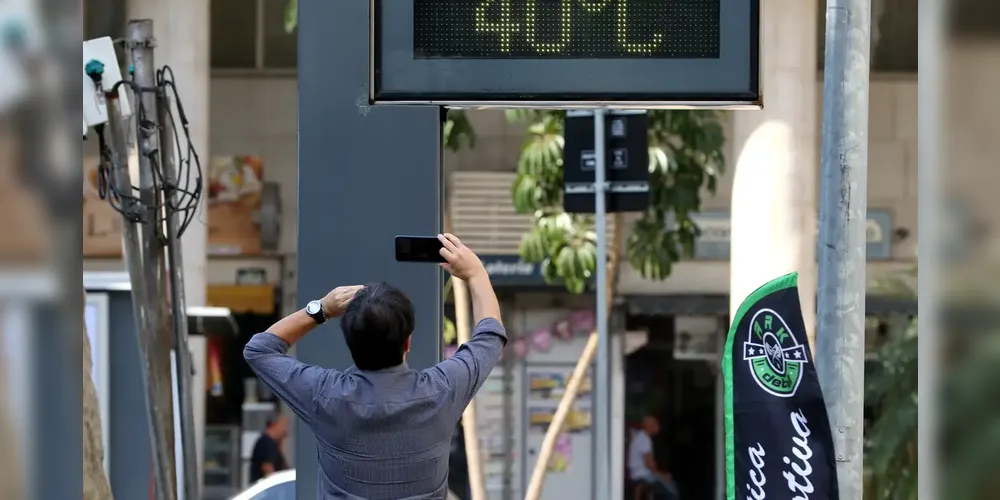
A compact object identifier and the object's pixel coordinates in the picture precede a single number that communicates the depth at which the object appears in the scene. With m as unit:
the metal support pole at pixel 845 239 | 10.92
